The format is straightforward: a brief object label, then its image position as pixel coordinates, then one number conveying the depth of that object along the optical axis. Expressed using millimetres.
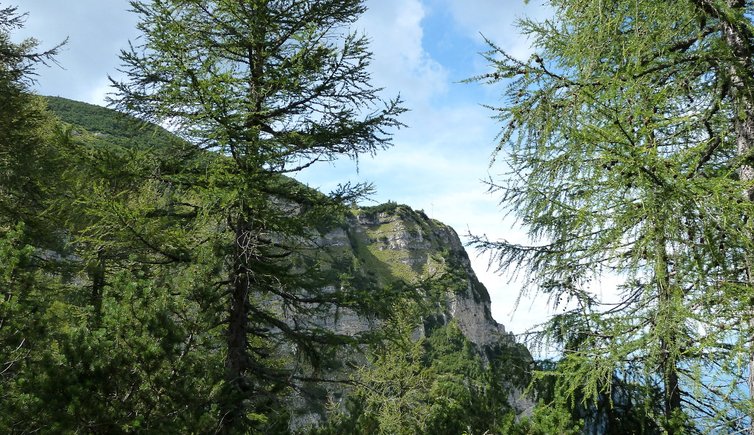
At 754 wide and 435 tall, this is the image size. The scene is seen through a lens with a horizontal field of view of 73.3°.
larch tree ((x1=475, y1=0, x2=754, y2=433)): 3418
